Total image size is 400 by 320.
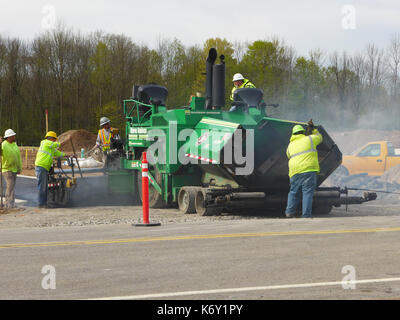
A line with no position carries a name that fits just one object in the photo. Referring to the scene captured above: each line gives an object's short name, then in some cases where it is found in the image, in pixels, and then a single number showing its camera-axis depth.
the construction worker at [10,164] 16.23
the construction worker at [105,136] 17.39
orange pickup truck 21.86
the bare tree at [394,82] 60.79
